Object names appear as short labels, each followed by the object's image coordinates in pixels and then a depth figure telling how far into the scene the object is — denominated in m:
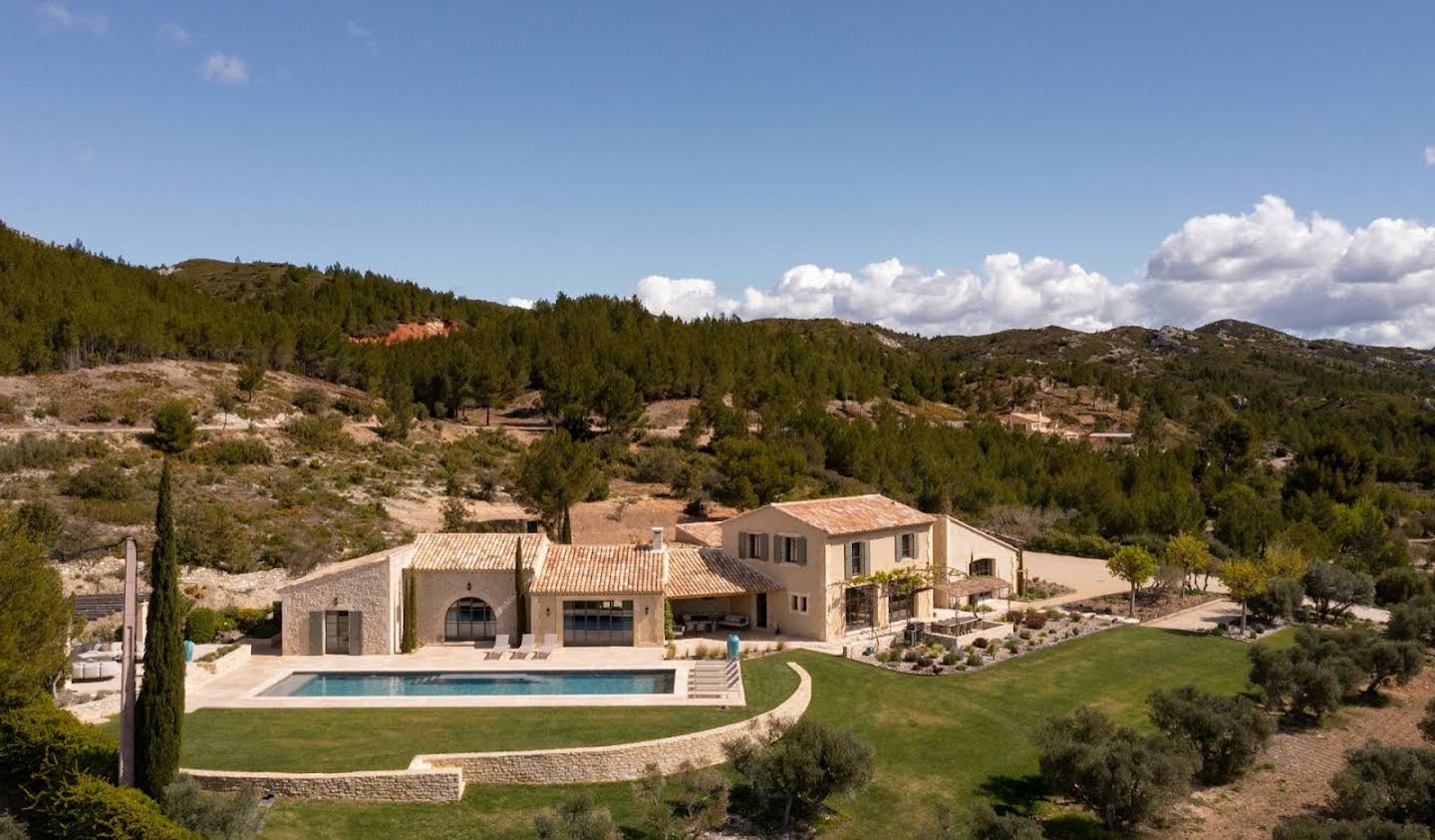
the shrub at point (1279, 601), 33.59
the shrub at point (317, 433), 56.16
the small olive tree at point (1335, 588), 34.81
